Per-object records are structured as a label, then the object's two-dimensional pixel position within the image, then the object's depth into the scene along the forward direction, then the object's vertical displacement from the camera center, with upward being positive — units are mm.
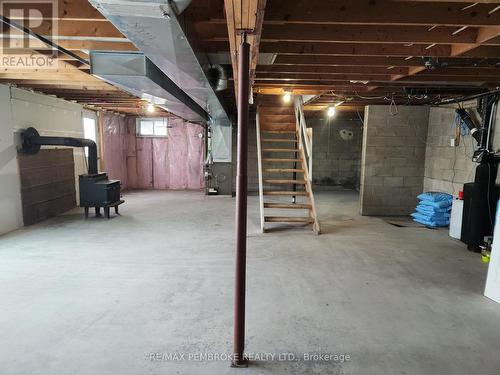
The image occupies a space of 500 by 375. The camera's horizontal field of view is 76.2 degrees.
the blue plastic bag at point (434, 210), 5198 -916
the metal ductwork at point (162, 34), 1518 +683
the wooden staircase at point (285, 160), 5039 -131
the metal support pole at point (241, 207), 1877 -332
